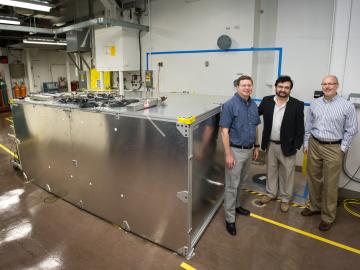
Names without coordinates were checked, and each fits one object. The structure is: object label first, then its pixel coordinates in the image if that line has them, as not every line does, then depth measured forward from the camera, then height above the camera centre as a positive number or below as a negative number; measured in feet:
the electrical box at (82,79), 20.08 +0.37
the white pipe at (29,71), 30.89 +1.62
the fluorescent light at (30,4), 10.85 +3.64
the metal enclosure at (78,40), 17.34 +3.14
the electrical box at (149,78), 16.08 +0.35
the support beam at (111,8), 15.67 +4.92
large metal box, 6.50 -2.48
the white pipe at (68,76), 31.55 +0.91
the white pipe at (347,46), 8.57 +1.30
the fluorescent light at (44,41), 21.17 +3.76
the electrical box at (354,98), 8.66 -0.55
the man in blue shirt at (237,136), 7.43 -1.64
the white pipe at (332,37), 8.85 +1.66
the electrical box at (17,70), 31.96 +1.79
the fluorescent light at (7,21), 16.20 +4.22
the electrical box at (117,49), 15.33 +2.26
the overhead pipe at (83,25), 13.72 +3.69
